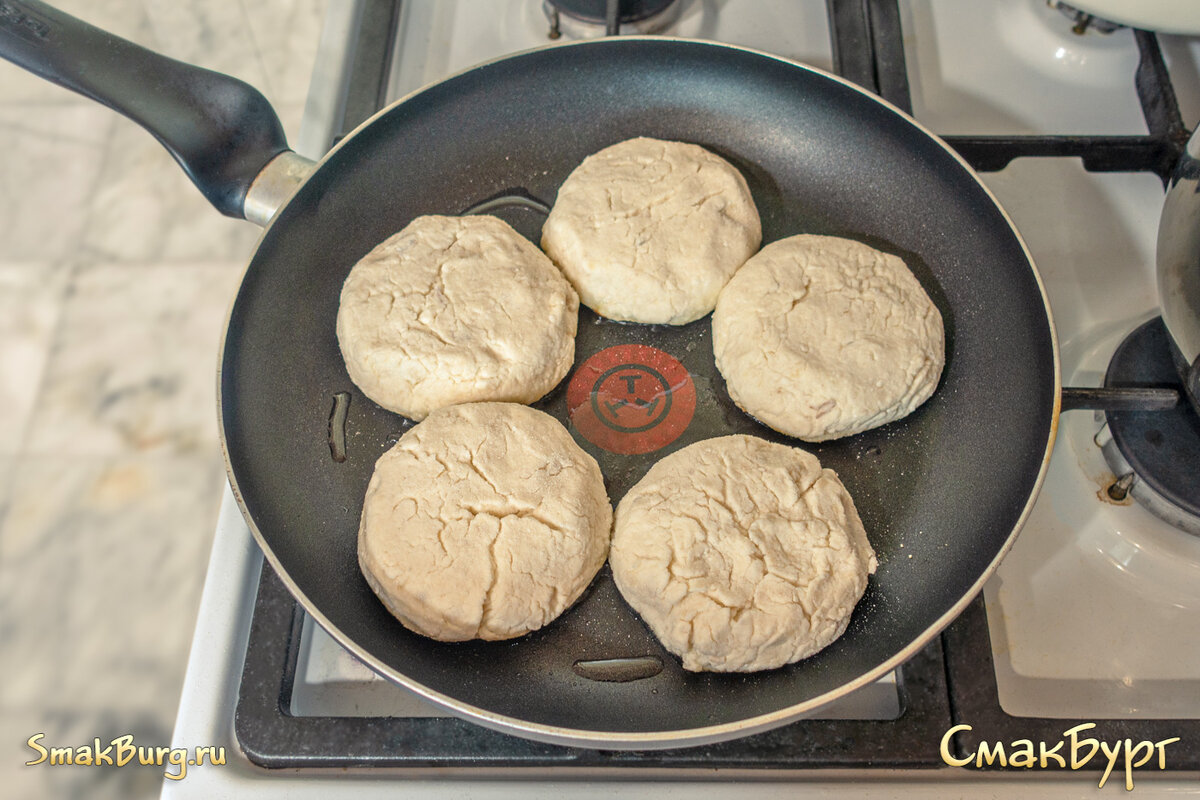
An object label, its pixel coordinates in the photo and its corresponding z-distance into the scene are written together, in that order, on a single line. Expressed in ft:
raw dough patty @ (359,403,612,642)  1.25
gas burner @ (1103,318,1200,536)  1.28
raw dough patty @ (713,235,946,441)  1.34
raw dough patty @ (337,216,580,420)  1.36
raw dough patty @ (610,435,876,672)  1.23
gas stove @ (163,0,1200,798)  1.22
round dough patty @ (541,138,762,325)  1.41
